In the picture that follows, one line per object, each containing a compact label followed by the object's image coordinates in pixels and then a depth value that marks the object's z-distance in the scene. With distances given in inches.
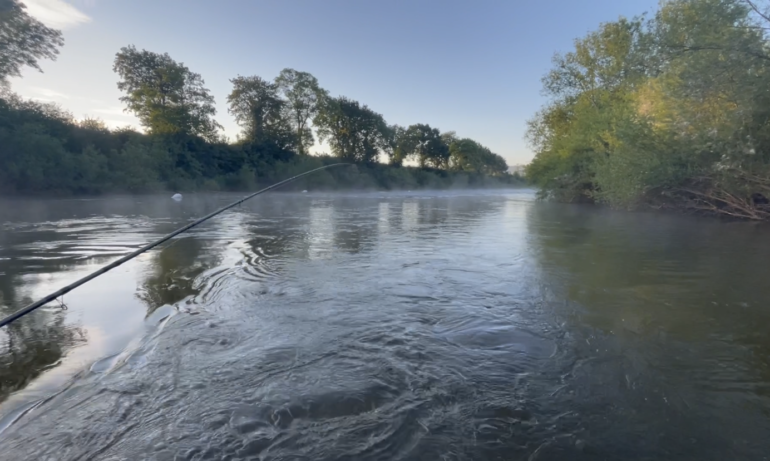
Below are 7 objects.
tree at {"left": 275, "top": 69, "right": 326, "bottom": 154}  2481.5
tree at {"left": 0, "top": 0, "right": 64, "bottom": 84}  1119.6
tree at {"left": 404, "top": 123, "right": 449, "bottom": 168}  3659.0
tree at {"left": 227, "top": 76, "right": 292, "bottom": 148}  2320.4
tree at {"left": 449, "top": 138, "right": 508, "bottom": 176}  3971.5
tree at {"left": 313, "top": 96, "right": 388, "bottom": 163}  2699.3
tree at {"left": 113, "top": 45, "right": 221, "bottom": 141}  1811.0
